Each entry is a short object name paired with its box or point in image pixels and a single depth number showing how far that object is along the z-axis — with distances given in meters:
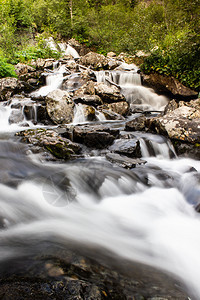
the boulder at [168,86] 9.03
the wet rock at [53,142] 4.52
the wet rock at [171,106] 7.68
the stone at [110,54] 18.20
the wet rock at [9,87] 9.03
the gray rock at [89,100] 8.45
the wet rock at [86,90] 9.32
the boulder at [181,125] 5.11
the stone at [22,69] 12.74
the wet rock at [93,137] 5.09
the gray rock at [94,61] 13.92
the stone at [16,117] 7.29
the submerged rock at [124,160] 4.28
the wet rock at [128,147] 4.81
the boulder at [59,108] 7.26
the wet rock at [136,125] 6.38
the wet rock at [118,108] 8.84
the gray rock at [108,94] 9.01
